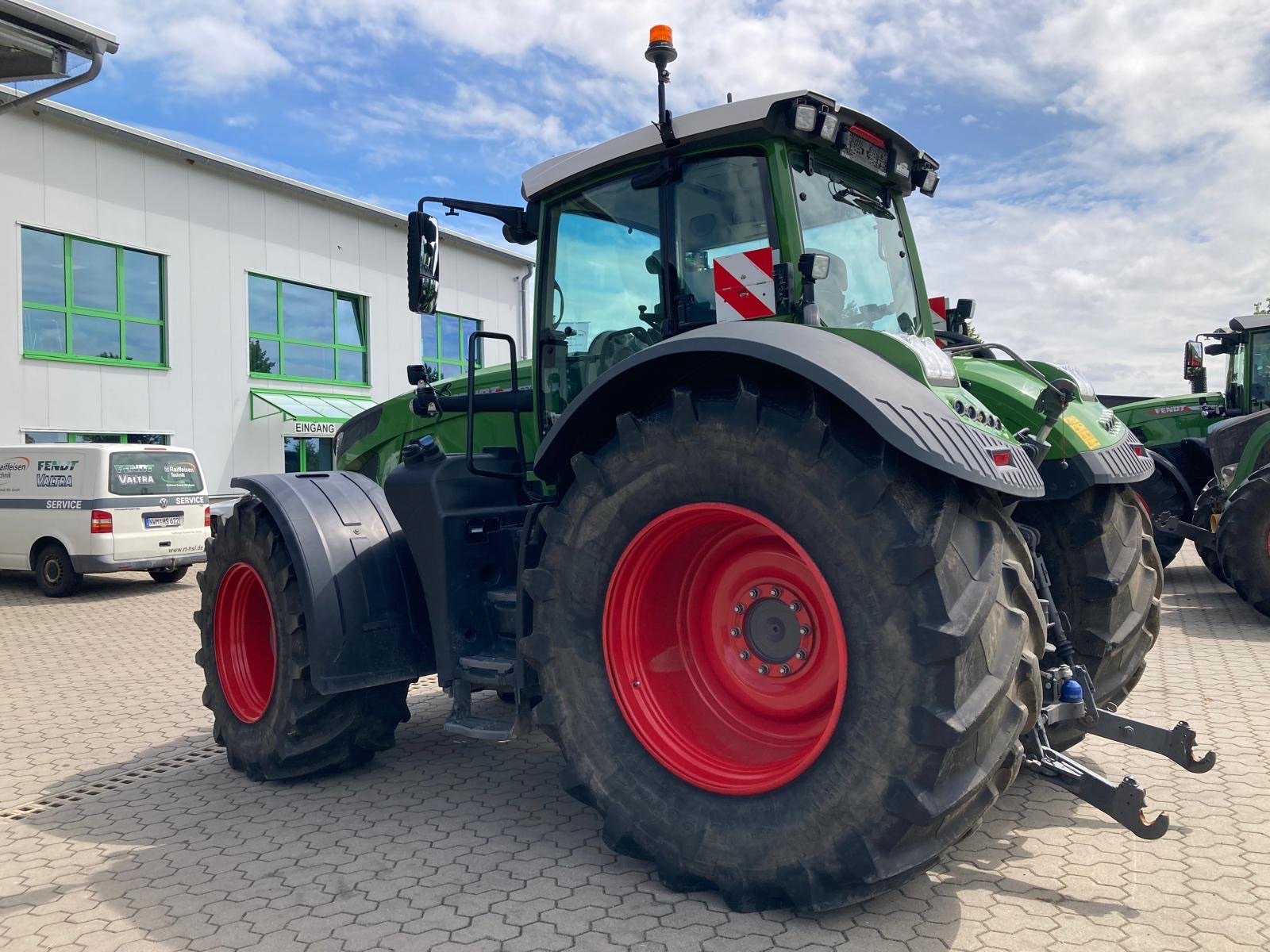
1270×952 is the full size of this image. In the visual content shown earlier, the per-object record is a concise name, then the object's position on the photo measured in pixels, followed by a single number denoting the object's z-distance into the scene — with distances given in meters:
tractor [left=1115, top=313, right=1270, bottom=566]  10.50
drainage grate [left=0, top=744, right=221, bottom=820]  4.14
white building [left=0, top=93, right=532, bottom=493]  15.12
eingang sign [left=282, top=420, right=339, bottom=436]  18.80
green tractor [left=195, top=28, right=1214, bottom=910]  2.61
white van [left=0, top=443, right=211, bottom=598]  11.38
